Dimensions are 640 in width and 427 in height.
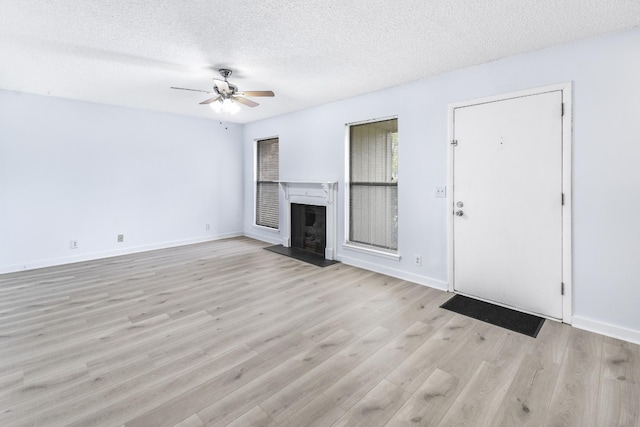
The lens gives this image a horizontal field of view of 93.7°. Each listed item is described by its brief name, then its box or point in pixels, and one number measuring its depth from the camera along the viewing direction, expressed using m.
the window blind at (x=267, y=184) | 6.14
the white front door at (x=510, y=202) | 2.79
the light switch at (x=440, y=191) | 3.50
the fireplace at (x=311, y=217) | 4.80
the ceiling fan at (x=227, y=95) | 3.41
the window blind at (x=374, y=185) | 4.10
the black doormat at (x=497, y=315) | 2.66
